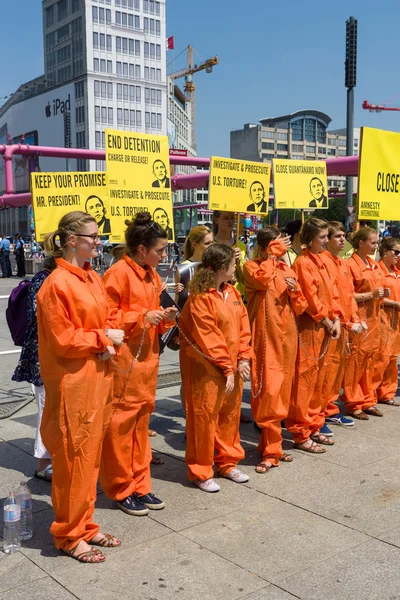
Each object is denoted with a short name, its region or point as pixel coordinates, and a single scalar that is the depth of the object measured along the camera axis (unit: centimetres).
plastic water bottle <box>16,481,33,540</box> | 378
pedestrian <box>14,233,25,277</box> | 2505
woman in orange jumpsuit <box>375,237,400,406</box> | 639
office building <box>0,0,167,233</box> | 8931
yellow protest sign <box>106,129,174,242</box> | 585
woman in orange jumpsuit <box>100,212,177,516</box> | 391
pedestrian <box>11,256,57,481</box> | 434
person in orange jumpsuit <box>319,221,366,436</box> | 540
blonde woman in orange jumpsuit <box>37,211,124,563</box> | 323
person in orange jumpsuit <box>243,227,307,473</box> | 479
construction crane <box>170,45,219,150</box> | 13962
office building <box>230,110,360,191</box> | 15050
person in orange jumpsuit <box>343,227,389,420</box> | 599
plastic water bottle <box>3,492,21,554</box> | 352
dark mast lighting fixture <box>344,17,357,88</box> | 1280
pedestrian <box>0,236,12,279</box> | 2538
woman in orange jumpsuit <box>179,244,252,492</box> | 424
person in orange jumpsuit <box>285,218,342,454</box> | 512
